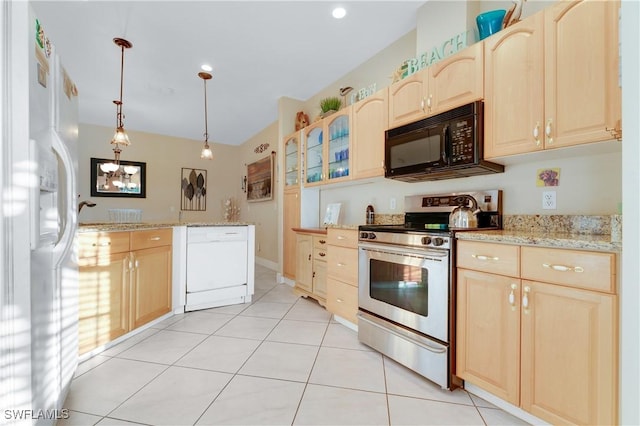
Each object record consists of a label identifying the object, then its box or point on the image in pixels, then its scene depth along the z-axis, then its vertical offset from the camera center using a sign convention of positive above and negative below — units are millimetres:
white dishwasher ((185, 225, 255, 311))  2947 -583
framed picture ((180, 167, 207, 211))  6434 +528
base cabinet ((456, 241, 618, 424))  1123 -528
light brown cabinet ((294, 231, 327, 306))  3135 -627
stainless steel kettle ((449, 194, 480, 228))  1895 -23
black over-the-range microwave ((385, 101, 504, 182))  1831 +482
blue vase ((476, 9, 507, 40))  1844 +1268
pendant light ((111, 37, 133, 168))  2856 +862
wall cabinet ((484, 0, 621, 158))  1326 +710
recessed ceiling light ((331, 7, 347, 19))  2465 +1776
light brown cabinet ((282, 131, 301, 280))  4002 +180
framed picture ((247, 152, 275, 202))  5414 +681
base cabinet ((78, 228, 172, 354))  1931 -544
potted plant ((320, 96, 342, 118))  3408 +1307
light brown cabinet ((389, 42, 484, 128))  1854 +924
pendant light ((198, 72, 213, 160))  3556 +1731
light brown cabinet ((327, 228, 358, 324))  2439 -549
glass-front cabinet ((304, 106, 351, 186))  3121 +772
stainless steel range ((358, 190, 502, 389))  1645 -494
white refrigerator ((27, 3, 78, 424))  1097 -73
